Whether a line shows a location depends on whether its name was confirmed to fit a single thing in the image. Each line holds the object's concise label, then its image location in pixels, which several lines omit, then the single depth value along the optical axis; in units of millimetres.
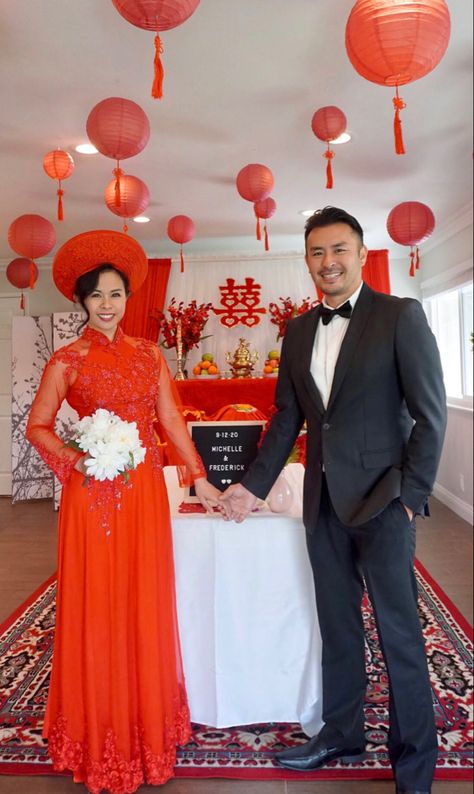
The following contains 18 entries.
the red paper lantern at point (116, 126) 2514
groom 1504
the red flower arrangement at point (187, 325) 6273
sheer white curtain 6711
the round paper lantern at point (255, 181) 3508
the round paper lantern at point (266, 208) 4133
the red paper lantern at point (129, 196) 3508
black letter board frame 1972
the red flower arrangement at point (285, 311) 6508
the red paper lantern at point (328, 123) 2824
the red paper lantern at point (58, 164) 3324
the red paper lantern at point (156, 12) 1567
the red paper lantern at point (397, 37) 1607
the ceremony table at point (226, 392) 5578
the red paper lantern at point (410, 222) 3895
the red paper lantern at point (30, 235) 3881
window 5312
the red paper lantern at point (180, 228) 4742
